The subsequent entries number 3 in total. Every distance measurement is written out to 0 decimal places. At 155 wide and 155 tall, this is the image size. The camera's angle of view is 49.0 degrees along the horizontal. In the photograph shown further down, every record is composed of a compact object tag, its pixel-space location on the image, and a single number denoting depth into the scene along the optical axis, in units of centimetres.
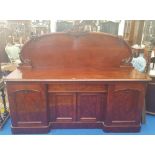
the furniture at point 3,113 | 224
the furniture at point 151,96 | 240
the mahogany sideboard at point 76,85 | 196
